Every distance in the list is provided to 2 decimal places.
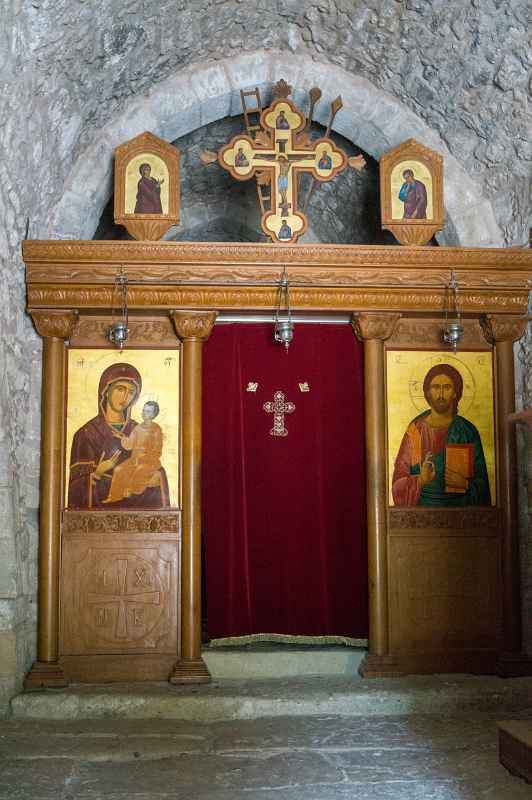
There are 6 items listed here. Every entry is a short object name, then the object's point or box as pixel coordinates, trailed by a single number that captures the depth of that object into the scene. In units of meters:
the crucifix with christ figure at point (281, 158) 4.89
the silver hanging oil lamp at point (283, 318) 4.56
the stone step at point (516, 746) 2.90
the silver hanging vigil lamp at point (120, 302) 4.58
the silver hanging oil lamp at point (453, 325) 4.62
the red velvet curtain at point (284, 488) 4.87
